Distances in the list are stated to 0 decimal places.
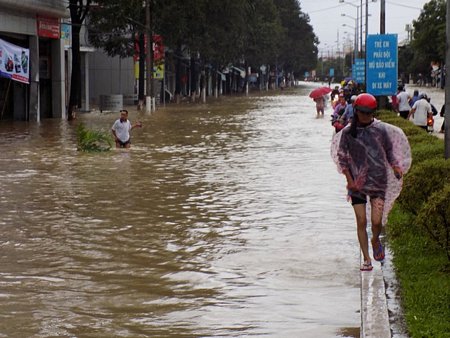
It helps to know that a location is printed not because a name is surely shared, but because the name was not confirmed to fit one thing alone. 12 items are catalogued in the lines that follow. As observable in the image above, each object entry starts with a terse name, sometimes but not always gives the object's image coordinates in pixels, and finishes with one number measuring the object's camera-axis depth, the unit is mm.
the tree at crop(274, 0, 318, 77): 134125
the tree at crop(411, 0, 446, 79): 108750
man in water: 25109
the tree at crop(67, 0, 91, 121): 44219
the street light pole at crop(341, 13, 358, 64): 108625
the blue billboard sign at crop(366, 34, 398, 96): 28703
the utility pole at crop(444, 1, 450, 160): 11828
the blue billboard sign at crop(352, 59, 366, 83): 71056
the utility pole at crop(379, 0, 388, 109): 32684
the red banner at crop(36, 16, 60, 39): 40875
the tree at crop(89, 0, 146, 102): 51594
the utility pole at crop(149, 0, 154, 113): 52372
